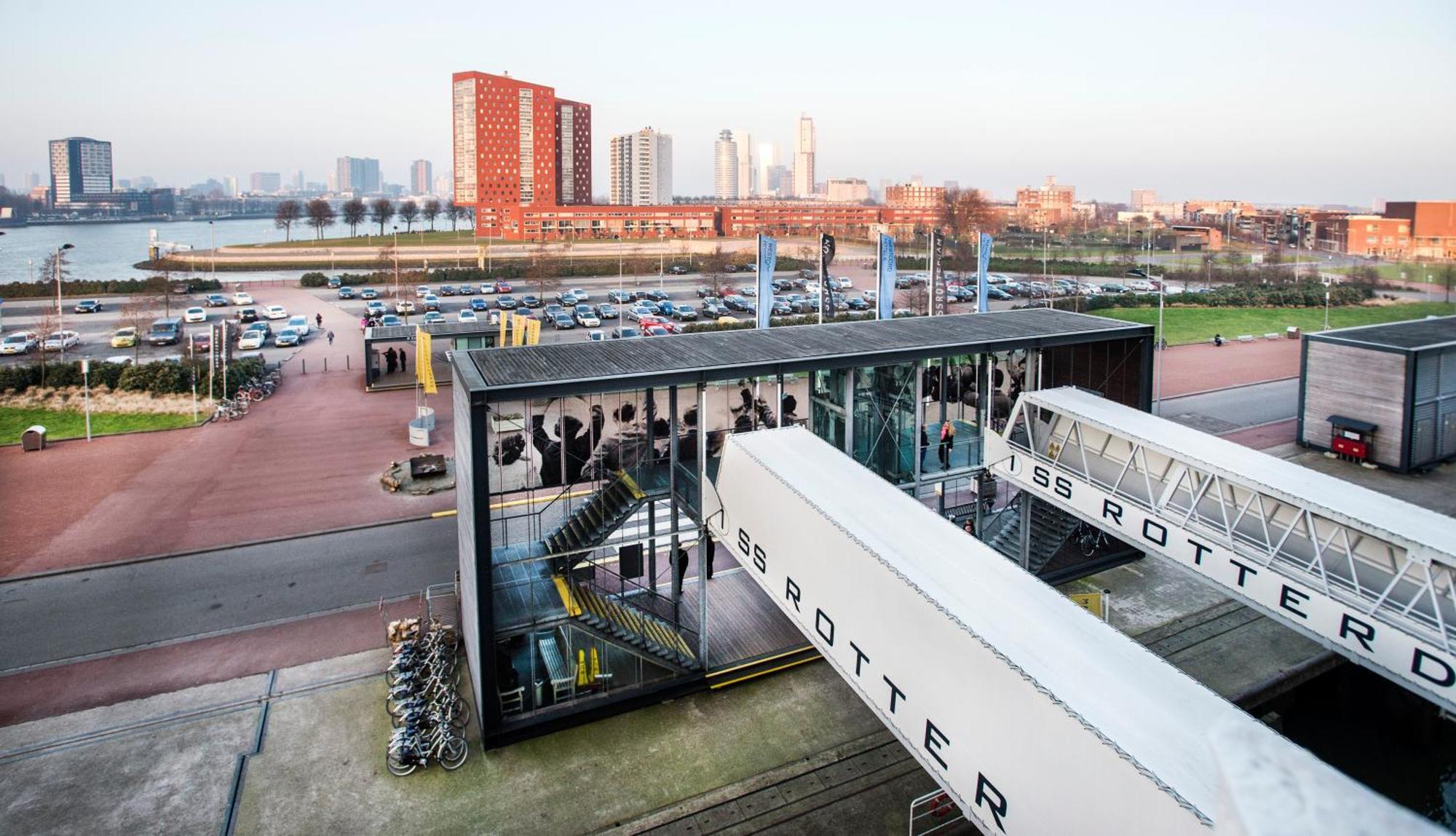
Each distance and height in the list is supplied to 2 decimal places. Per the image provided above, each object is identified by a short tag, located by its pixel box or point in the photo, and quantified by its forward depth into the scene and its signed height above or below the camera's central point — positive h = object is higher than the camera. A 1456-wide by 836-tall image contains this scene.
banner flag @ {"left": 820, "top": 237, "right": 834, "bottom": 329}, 22.42 +1.16
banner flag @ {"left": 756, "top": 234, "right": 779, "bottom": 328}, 22.12 +0.59
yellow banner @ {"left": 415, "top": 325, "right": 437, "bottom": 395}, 27.64 -2.07
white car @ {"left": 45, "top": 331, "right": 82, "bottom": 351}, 42.53 -2.14
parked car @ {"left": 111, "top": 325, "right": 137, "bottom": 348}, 44.47 -2.11
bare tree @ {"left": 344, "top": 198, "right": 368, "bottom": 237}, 123.80 +12.12
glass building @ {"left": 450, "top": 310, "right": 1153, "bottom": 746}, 12.84 -2.78
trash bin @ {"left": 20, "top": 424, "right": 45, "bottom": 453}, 27.03 -4.36
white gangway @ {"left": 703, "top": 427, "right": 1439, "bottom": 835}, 5.03 -3.05
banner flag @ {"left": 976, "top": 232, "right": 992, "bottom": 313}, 25.53 +0.82
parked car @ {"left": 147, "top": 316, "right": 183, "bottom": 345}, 45.66 -1.85
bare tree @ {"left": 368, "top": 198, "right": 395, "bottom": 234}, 122.53 +12.63
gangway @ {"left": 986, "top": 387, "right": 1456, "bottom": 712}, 10.53 -3.29
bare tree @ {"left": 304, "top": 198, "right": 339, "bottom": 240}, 120.38 +11.87
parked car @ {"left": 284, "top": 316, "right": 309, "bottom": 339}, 47.11 -1.50
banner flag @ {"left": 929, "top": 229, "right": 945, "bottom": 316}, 24.80 +1.35
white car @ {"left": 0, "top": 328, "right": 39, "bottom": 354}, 41.31 -2.16
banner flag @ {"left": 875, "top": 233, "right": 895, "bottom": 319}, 23.88 +0.59
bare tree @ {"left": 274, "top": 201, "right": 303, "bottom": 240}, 123.75 +12.24
